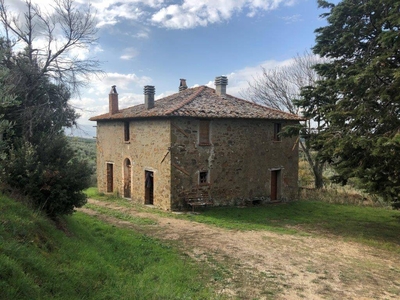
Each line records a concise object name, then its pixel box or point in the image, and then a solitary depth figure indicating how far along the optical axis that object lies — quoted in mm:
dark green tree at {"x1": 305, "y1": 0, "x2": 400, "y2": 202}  8234
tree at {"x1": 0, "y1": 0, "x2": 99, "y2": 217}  6961
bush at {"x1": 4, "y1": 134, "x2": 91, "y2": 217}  6910
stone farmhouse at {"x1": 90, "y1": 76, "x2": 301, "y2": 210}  13906
